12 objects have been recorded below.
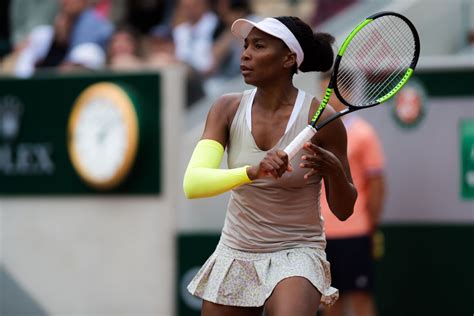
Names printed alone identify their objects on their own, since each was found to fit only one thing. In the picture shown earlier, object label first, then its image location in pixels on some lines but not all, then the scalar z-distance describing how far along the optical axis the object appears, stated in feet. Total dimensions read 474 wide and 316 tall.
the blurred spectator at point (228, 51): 58.44
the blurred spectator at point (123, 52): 63.31
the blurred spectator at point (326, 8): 57.88
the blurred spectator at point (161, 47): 62.95
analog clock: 56.39
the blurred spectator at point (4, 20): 78.33
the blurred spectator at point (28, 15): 73.31
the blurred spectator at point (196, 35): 60.95
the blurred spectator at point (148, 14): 68.49
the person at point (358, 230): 48.73
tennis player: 30.14
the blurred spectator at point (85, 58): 62.39
